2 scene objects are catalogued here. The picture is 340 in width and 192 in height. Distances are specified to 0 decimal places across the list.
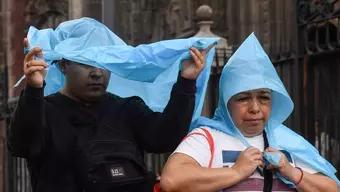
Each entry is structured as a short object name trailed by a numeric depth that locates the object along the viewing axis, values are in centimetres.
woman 855
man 910
